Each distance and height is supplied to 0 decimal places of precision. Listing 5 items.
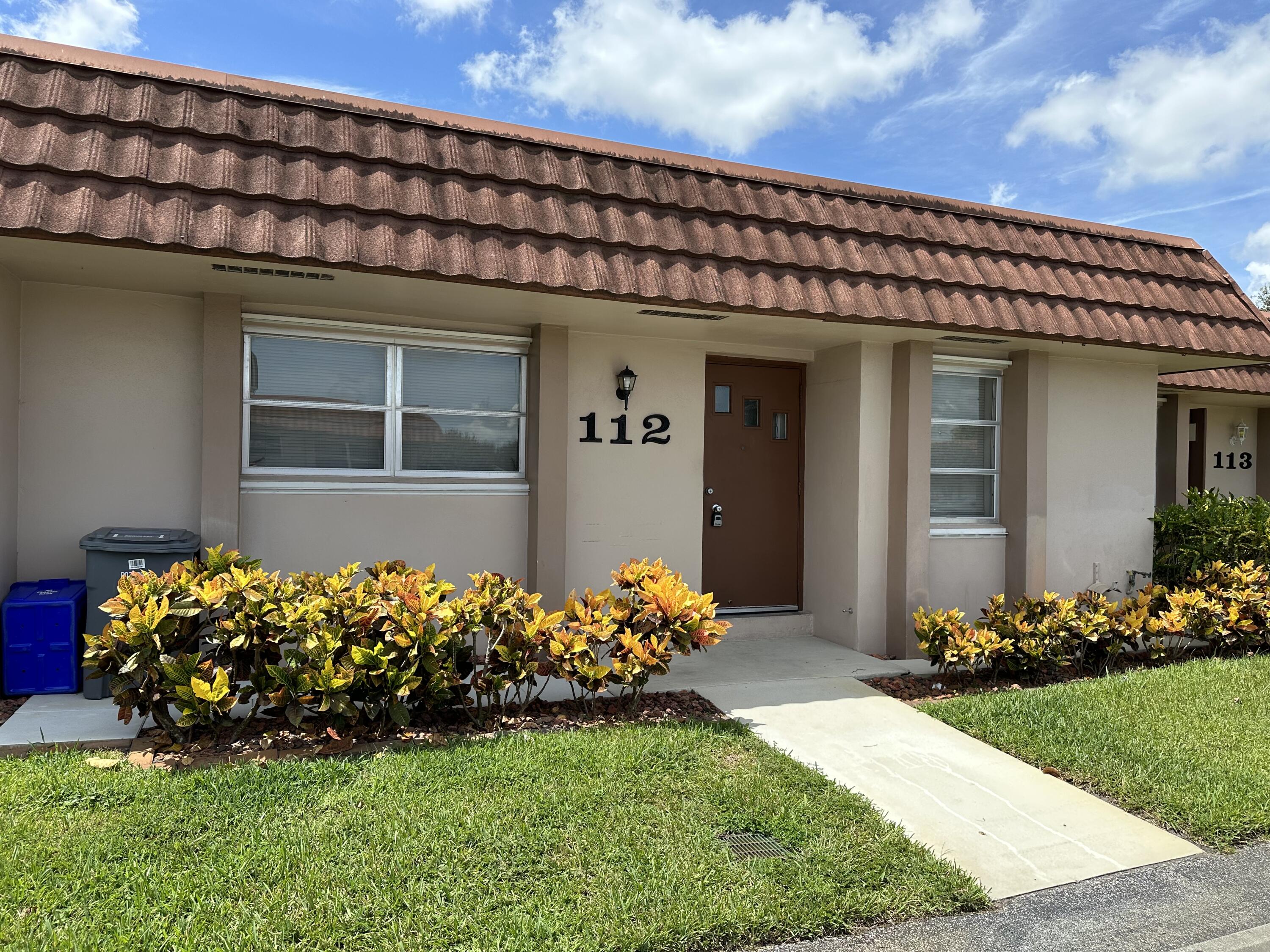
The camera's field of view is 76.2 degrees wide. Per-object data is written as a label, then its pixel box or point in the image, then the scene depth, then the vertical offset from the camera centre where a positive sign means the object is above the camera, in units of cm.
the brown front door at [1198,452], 1272 +45
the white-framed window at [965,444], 807 +33
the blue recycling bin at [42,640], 518 -115
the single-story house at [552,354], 521 +102
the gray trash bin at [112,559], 520 -62
